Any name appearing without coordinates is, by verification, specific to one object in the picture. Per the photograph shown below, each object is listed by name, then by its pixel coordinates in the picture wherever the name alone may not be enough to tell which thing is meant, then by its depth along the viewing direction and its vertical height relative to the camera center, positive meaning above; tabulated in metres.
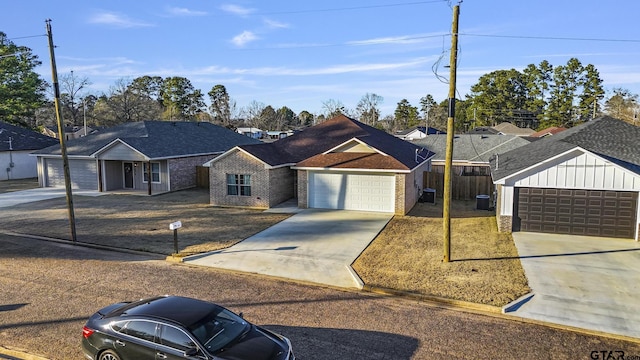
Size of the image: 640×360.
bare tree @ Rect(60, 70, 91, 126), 80.25 +6.70
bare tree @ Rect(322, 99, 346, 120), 106.69 +7.80
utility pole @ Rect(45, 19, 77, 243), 16.73 +0.89
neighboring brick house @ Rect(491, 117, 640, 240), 17.50 -2.19
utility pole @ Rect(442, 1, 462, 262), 13.61 +0.34
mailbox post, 14.91 -2.97
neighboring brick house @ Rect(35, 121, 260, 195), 31.75 -1.19
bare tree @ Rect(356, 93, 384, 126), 106.44 +7.82
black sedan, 7.22 -3.40
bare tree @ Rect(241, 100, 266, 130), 108.49 +6.29
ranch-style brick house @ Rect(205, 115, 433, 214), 23.28 -2.01
